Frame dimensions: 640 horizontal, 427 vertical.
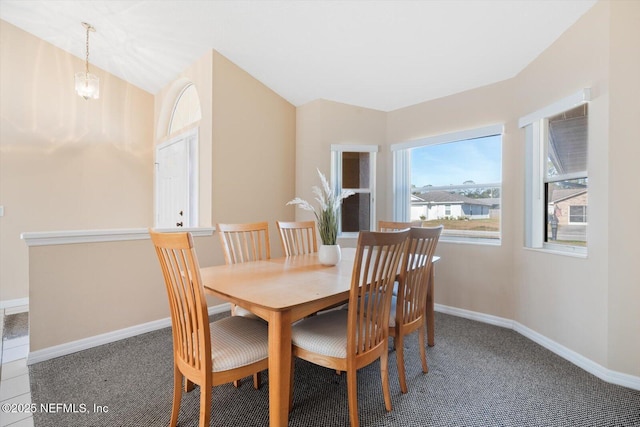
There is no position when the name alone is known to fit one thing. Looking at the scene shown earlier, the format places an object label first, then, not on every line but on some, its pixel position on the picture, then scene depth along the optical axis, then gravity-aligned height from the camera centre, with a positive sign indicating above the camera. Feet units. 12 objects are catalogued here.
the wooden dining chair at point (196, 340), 4.02 -2.05
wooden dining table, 3.94 -1.23
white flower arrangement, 6.44 -0.14
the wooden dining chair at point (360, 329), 4.40 -2.04
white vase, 6.54 -0.94
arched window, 12.42 +4.70
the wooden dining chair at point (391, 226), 8.72 -0.40
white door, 11.82 +1.35
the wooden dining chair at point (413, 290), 5.60 -1.60
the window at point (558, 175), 7.23 +1.06
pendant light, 9.91 +4.44
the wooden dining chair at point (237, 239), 6.83 -0.67
